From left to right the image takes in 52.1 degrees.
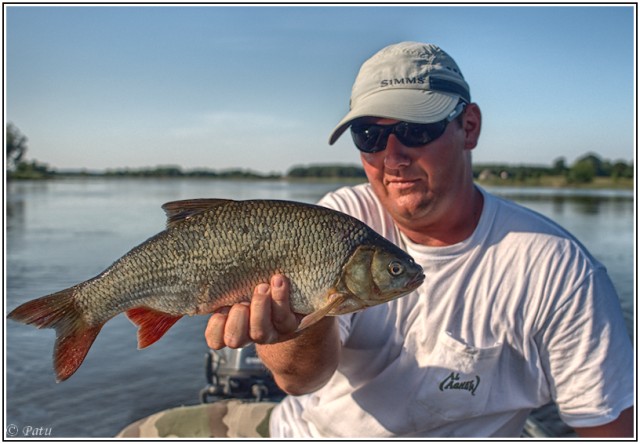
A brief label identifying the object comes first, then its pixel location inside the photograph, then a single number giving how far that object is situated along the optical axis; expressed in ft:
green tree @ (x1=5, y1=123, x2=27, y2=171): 168.86
